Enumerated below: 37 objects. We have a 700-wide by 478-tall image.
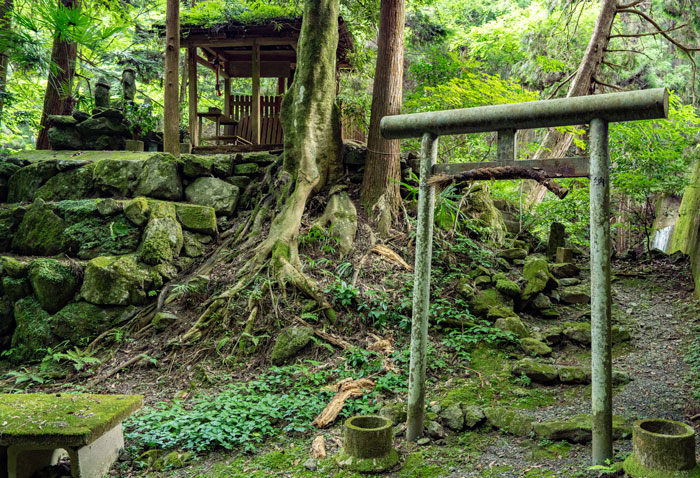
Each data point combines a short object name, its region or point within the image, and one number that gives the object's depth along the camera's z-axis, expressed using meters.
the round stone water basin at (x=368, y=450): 3.53
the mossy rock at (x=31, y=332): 6.33
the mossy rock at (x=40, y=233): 7.40
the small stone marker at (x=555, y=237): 7.88
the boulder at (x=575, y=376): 4.61
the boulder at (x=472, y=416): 4.05
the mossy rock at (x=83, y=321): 6.40
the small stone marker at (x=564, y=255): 7.59
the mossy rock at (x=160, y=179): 8.01
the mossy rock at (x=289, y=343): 5.45
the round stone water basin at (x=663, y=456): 2.82
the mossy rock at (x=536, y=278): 6.34
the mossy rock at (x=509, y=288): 6.24
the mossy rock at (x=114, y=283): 6.57
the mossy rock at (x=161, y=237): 6.99
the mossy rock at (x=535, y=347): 5.26
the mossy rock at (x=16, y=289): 6.80
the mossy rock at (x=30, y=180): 8.56
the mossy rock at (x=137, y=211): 7.43
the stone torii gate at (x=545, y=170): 3.13
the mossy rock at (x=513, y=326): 5.58
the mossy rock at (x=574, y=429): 3.63
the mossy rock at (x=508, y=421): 3.91
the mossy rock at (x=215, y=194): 8.10
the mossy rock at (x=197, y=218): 7.63
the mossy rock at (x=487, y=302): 5.99
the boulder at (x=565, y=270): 7.18
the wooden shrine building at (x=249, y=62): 10.68
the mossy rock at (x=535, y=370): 4.69
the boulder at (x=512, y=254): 7.53
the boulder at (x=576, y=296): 6.51
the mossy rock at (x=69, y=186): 8.32
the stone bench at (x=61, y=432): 3.37
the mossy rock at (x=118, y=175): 8.20
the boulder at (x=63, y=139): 9.82
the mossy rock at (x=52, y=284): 6.64
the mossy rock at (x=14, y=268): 6.88
